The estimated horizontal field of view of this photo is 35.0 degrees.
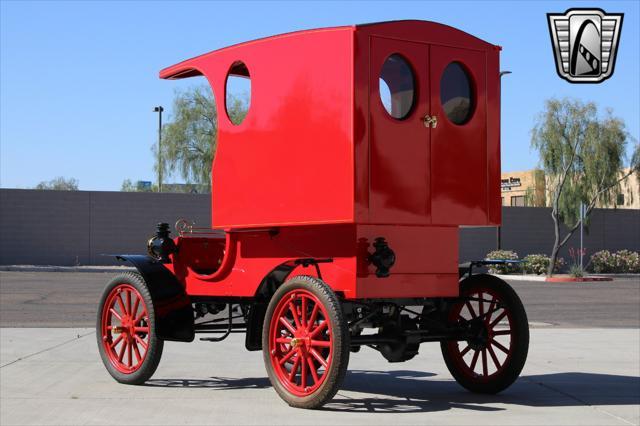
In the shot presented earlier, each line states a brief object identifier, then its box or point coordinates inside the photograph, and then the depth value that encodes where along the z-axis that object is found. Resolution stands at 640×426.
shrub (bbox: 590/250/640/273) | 43.94
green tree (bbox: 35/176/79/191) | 116.81
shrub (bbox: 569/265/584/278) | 37.47
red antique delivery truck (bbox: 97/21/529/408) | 7.58
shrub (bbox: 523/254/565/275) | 41.16
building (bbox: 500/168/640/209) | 80.75
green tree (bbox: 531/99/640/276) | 41.62
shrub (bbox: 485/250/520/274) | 38.58
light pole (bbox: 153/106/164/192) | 54.03
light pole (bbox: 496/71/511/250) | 40.29
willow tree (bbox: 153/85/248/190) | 54.84
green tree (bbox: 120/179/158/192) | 94.91
